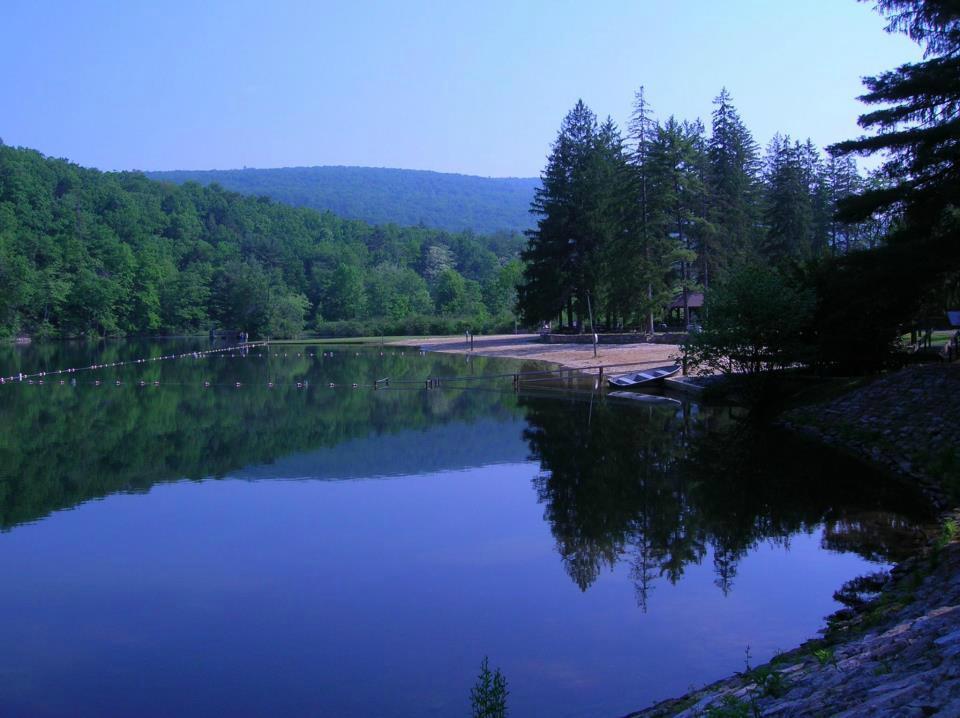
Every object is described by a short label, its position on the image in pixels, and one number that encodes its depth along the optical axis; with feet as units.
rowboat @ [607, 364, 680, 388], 118.62
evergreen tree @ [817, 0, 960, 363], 62.54
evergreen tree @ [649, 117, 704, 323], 170.71
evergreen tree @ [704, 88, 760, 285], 194.59
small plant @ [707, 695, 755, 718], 22.17
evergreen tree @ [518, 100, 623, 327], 187.73
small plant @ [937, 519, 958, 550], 41.09
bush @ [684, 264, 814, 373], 91.61
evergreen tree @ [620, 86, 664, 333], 168.45
